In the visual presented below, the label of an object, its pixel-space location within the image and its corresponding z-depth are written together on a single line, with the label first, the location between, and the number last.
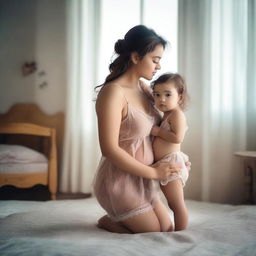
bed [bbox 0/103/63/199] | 2.93
